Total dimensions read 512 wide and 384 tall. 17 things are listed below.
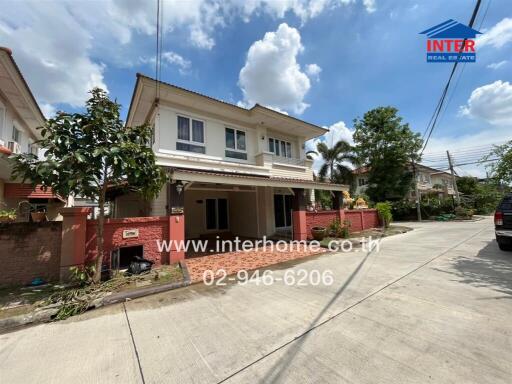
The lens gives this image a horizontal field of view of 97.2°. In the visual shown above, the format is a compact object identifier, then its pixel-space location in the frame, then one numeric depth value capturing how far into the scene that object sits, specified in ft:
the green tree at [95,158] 15.56
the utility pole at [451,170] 84.62
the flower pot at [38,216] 20.99
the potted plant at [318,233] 36.35
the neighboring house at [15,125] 21.33
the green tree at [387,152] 89.04
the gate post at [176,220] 23.79
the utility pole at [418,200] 82.53
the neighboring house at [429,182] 114.01
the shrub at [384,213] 54.39
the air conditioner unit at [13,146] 27.45
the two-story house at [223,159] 29.45
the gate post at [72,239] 18.03
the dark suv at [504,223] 24.85
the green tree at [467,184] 114.17
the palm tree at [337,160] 84.69
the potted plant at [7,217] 18.30
